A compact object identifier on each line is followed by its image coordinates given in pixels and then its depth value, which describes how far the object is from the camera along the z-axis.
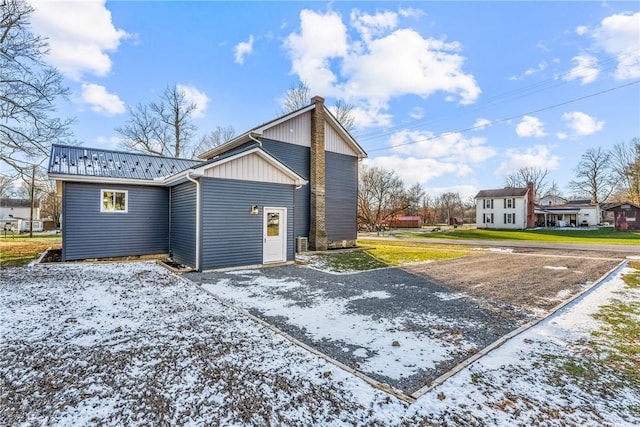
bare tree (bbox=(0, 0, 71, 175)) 13.20
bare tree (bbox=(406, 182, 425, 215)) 47.16
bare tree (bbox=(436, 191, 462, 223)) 58.39
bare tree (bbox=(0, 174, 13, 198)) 16.03
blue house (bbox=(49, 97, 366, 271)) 8.74
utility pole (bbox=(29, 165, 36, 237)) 15.39
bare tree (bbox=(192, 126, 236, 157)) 31.55
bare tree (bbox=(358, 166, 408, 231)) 35.41
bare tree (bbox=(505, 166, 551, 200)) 53.09
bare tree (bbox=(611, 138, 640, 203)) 38.56
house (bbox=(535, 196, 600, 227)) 41.44
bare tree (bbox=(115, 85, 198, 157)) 26.09
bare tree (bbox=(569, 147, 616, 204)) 47.00
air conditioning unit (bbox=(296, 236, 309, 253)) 12.88
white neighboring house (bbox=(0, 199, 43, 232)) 44.21
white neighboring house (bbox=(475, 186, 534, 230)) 36.72
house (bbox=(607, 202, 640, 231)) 32.16
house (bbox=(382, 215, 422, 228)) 44.31
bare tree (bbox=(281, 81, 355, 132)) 25.27
